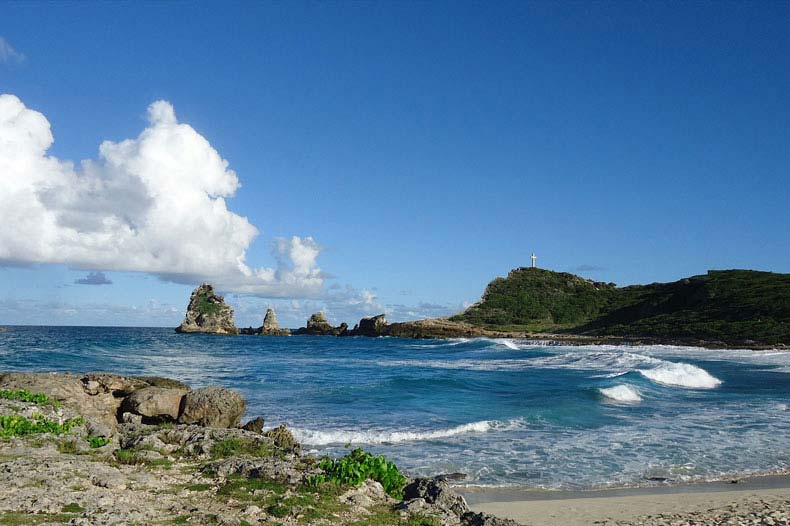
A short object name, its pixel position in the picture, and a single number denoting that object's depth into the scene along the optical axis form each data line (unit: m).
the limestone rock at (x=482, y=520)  8.05
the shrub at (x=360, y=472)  9.05
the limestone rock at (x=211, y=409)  16.05
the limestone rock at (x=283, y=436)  14.42
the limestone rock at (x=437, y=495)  8.61
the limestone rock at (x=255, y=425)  16.36
